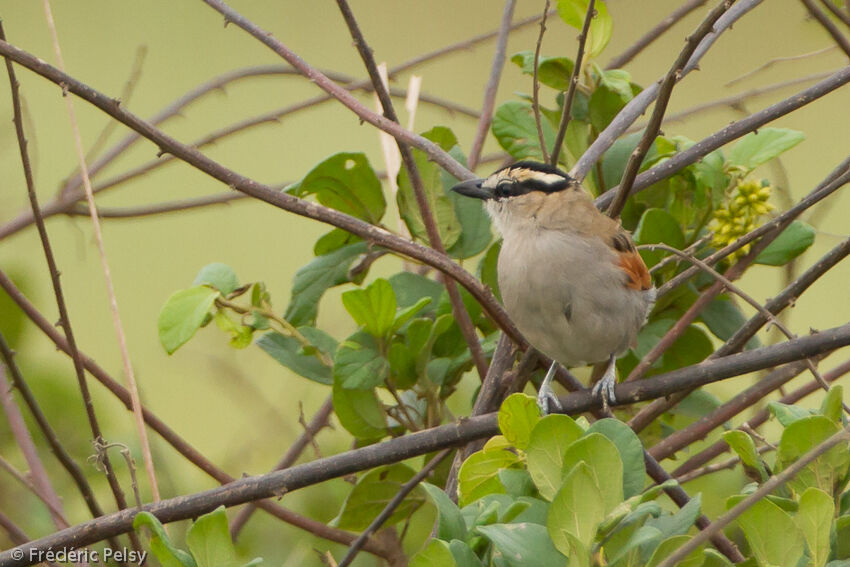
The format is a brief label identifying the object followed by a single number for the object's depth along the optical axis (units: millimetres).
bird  4856
